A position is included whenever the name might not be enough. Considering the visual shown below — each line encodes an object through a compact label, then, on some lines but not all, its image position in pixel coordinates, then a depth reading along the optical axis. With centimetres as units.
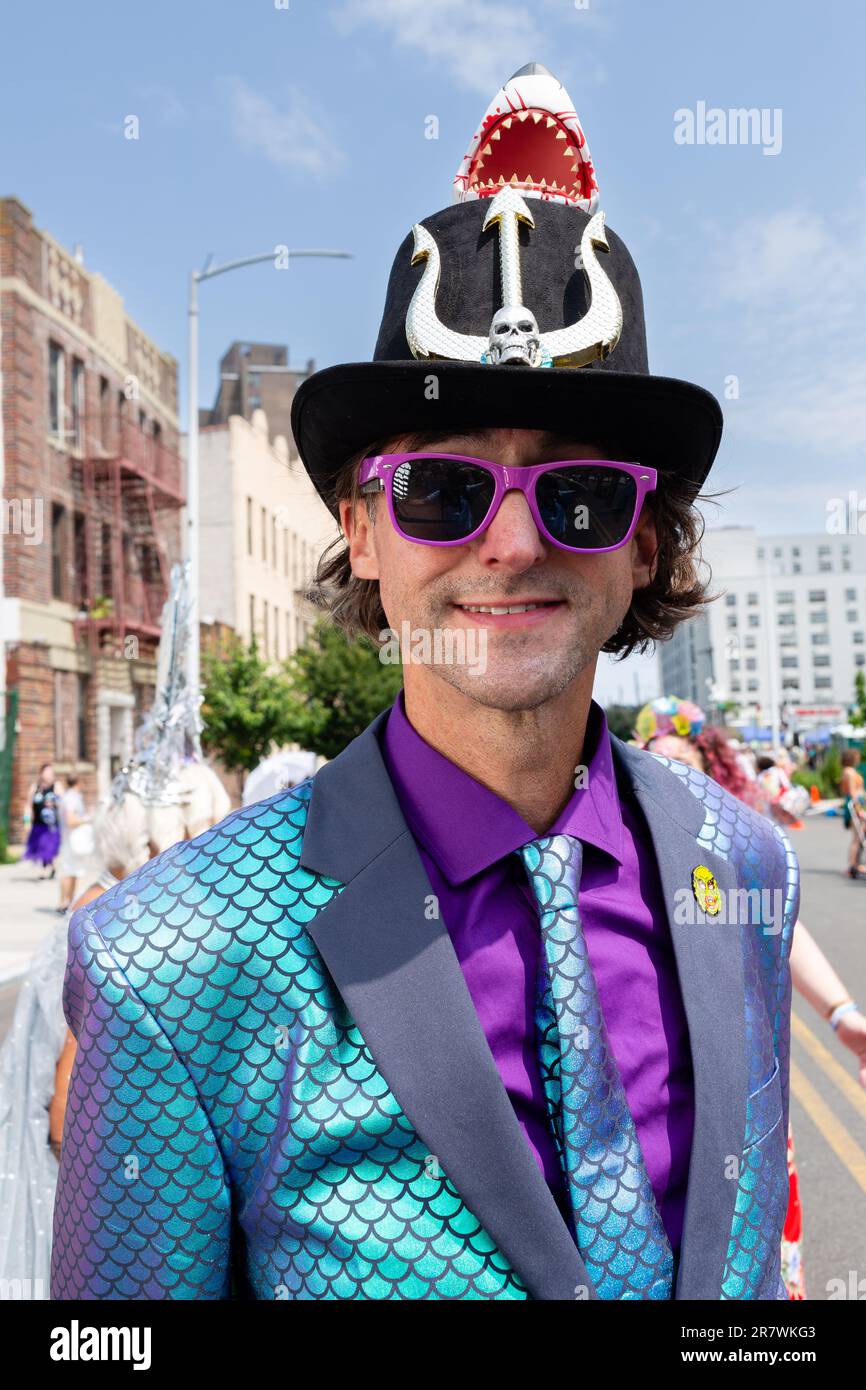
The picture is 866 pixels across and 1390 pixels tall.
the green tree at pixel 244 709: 2483
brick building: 2350
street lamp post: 1720
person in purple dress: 1969
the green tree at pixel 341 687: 2931
